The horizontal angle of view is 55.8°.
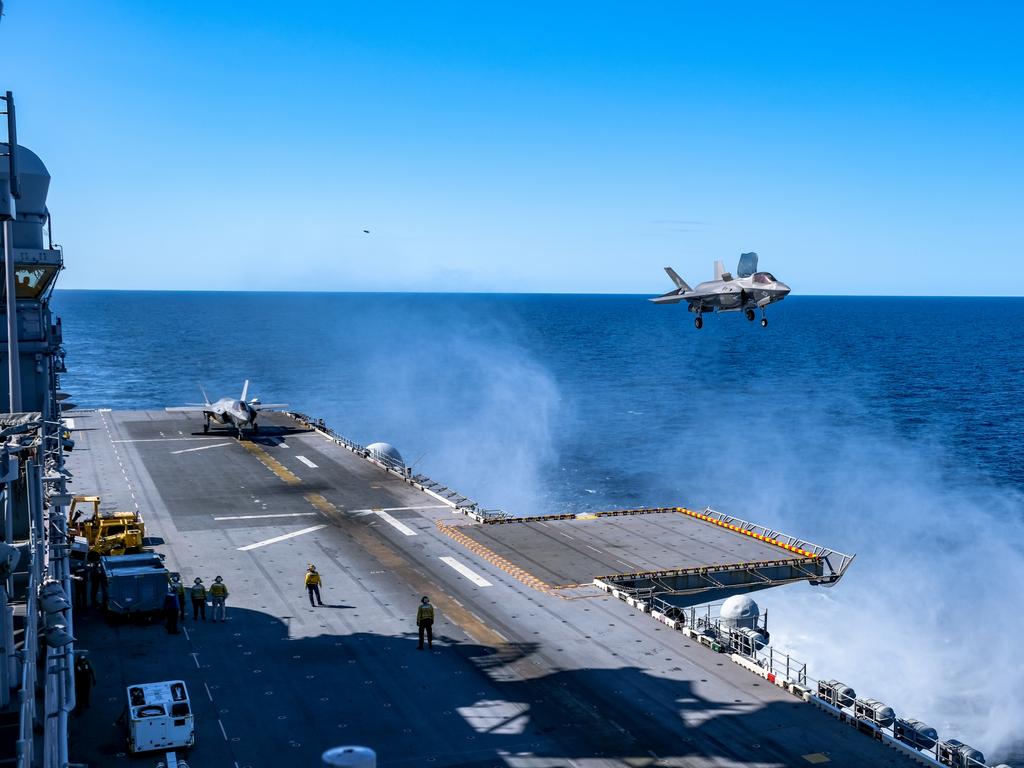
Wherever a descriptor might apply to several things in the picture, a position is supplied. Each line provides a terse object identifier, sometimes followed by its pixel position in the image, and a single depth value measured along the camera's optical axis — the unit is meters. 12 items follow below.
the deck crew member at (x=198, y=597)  35.66
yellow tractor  38.97
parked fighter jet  76.81
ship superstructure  18.66
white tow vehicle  24.48
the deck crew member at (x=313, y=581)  37.03
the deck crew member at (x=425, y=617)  32.47
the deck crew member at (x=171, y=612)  33.94
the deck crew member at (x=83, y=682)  27.16
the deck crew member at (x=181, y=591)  35.91
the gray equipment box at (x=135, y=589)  34.84
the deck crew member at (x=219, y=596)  35.09
